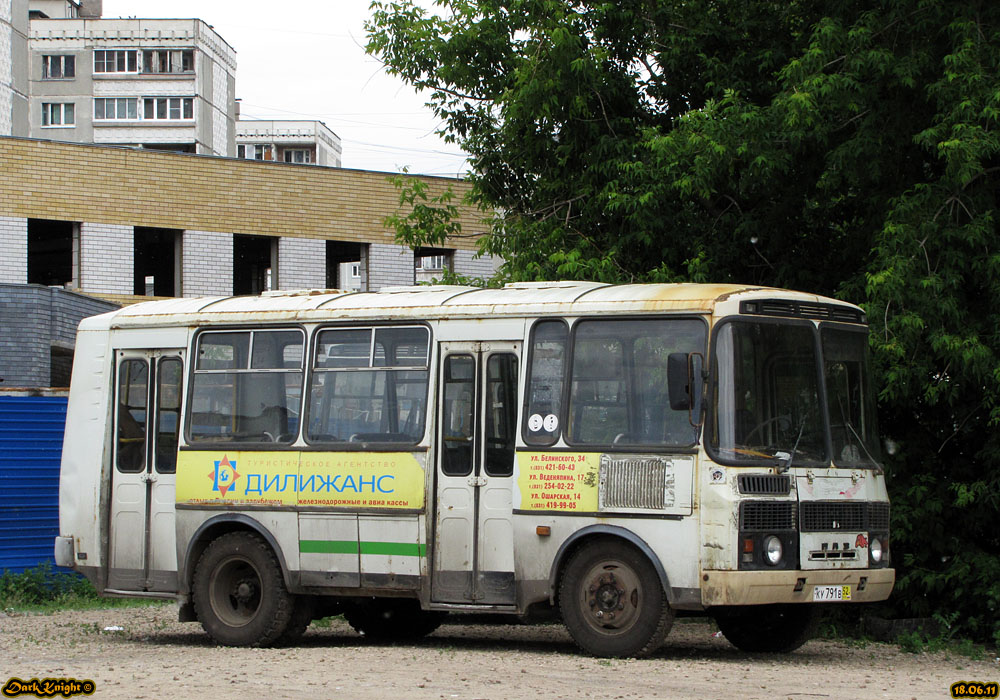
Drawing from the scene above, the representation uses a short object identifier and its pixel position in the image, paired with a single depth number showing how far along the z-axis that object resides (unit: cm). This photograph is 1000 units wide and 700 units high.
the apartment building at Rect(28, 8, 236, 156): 8194
